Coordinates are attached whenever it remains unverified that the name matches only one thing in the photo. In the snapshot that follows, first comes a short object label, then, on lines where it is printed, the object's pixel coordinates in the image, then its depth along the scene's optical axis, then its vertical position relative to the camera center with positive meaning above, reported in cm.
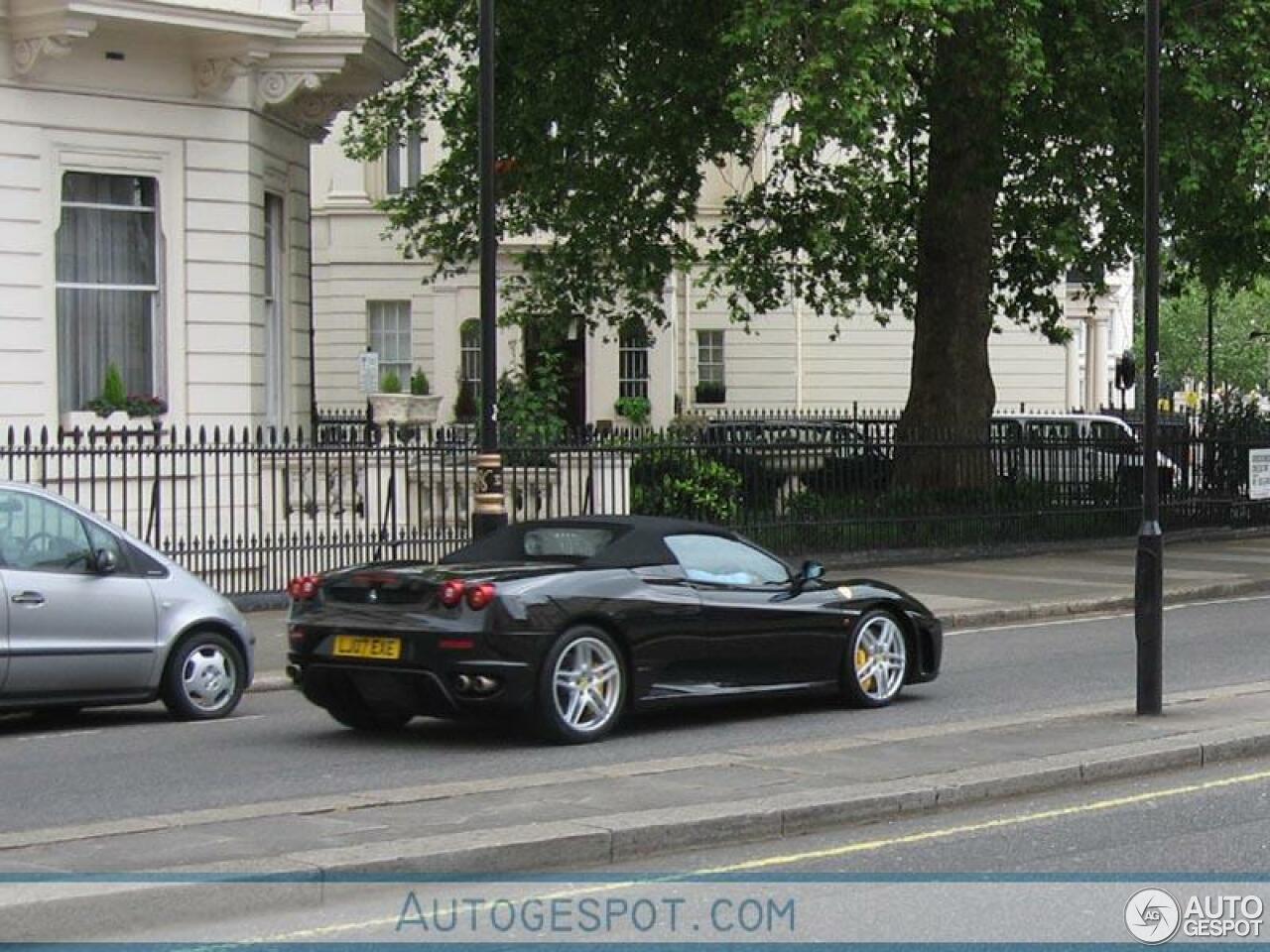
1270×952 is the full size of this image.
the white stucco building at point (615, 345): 4944 +163
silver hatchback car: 1255 -130
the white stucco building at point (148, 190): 2062 +229
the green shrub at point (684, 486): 2428 -89
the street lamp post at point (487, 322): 1691 +74
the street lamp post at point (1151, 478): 1277 -44
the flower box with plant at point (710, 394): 5241 +42
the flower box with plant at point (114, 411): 2120 +1
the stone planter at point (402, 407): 4100 +9
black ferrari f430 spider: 1173 -129
